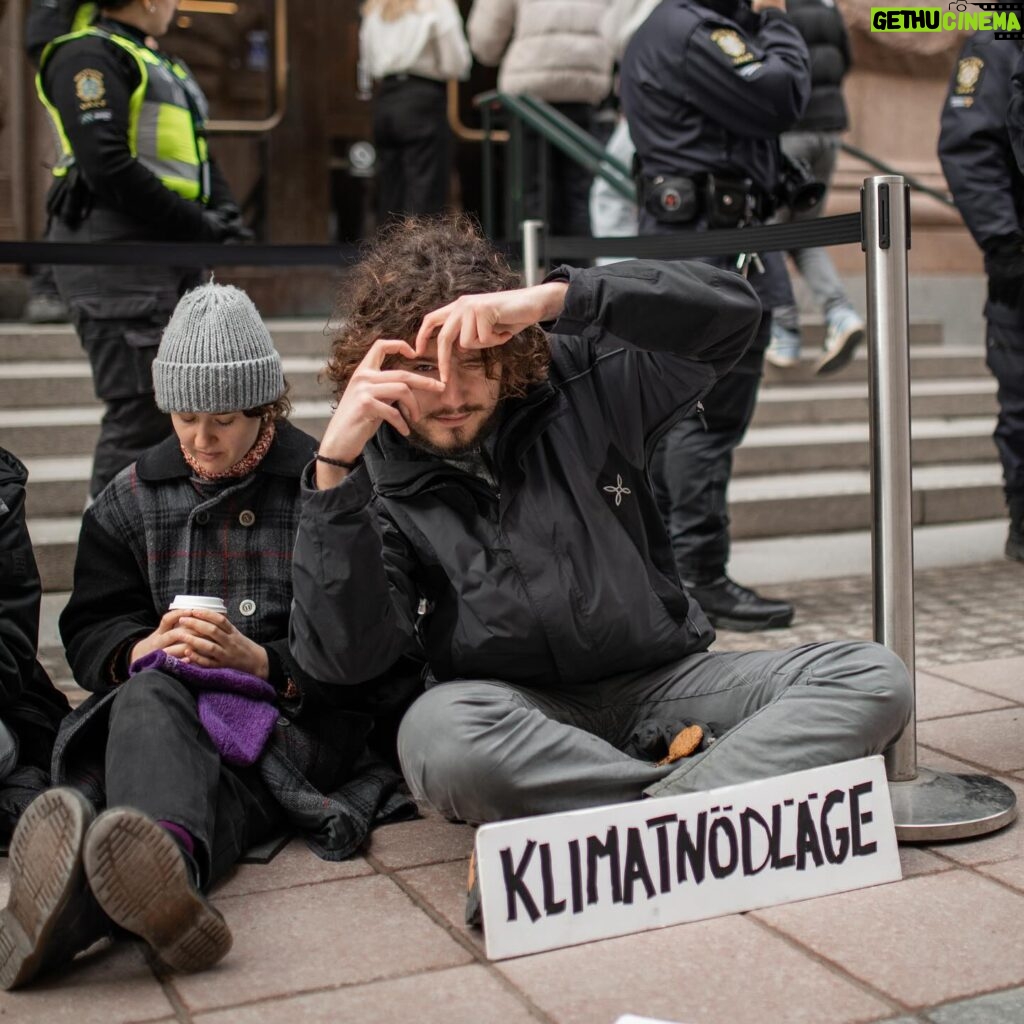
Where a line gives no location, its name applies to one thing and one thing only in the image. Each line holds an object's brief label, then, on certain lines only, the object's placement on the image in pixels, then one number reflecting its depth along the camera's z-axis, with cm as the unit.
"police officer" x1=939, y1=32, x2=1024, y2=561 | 507
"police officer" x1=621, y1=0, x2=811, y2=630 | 464
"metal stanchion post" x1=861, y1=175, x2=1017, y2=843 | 297
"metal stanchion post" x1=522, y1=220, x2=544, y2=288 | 459
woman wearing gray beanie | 267
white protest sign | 239
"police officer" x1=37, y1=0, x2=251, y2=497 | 437
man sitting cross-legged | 261
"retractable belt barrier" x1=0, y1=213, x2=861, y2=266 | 333
